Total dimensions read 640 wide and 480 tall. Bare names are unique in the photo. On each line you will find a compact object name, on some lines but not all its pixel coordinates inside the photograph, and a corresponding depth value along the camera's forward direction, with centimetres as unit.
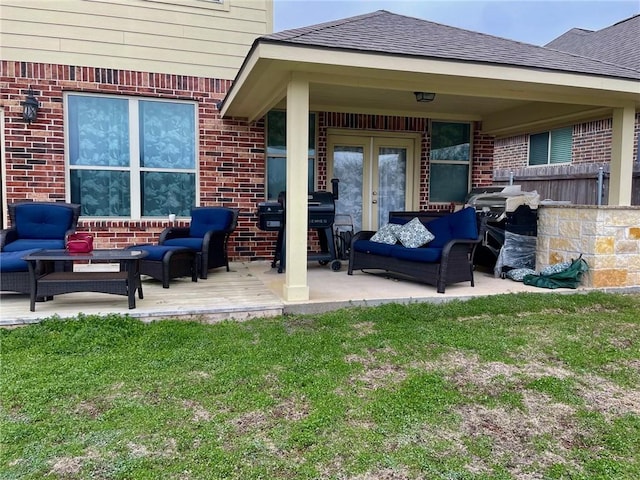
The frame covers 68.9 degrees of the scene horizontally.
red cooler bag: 417
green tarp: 536
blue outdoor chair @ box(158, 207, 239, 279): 566
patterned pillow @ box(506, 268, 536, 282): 580
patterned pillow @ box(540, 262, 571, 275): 548
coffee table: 395
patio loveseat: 507
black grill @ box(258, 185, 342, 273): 598
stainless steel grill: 595
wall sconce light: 596
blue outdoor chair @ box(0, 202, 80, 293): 495
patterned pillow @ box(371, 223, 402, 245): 589
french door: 765
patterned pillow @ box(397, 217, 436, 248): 565
